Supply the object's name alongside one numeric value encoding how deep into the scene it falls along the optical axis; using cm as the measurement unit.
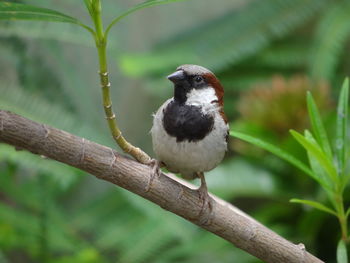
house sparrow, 349
